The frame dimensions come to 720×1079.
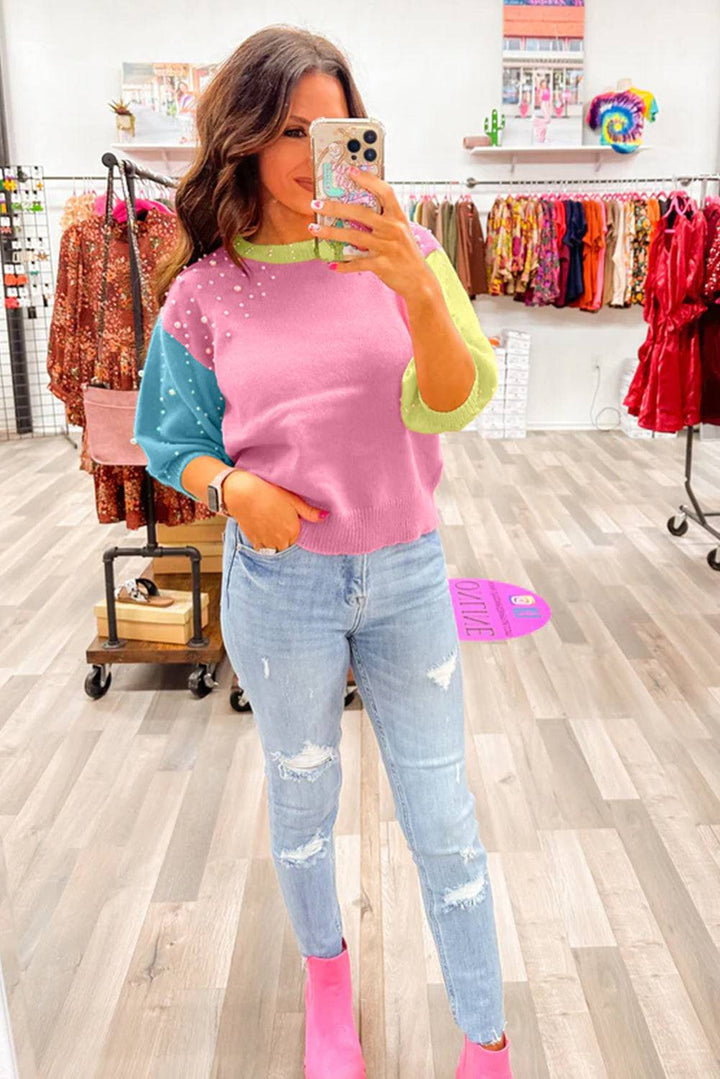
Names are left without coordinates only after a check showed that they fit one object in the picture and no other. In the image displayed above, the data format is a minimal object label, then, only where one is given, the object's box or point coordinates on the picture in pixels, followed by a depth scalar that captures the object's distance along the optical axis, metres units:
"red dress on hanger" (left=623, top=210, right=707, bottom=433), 3.61
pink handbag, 2.52
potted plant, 5.99
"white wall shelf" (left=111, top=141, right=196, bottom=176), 6.19
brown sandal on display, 2.83
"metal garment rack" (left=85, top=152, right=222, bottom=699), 2.72
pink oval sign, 3.17
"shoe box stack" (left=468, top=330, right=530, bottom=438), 6.32
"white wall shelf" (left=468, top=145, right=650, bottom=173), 6.26
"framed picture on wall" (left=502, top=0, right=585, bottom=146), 6.10
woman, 1.05
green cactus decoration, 6.10
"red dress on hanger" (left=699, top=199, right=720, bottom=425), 3.51
